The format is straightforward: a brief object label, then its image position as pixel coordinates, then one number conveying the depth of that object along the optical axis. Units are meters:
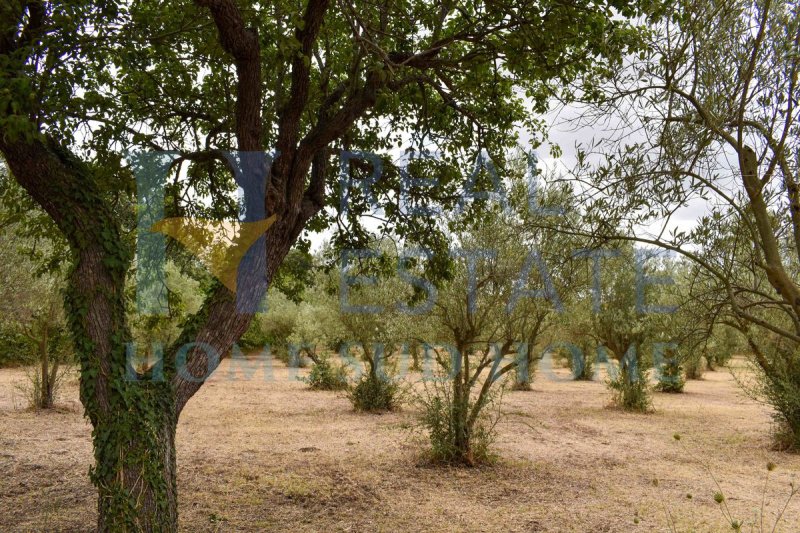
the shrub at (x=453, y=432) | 10.08
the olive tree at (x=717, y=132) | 3.56
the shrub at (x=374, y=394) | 16.55
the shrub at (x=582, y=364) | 29.51
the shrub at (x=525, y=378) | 22.74
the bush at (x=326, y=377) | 21.71
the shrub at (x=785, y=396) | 11.60
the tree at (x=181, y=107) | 5.30
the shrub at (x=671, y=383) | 22.70
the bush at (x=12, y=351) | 20.55
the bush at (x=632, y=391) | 17.55
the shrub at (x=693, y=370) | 27.79
